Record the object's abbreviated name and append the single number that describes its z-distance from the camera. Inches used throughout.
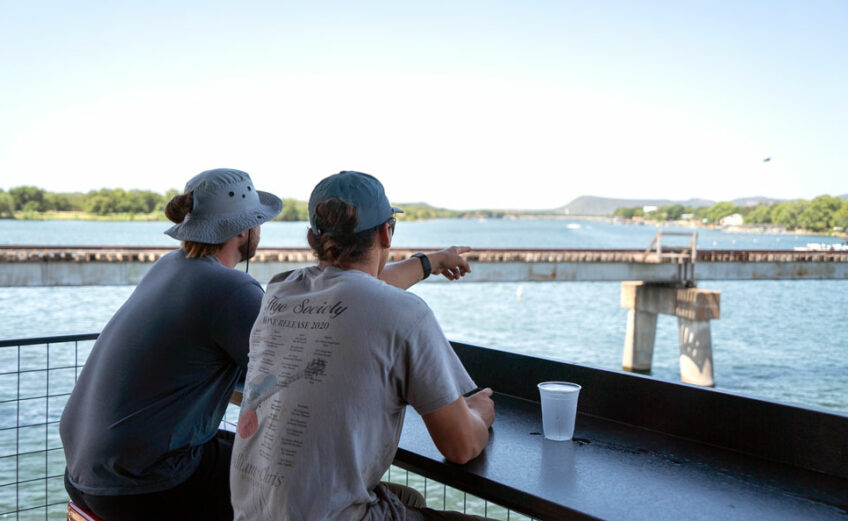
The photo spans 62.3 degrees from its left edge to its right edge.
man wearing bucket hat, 72.7
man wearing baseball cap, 55.1
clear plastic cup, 75.0
